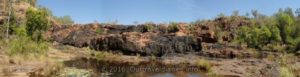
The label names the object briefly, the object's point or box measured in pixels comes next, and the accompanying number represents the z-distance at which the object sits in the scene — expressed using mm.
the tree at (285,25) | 34884
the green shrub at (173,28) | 38919
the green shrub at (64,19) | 51926
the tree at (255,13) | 45189
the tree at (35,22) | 30532
